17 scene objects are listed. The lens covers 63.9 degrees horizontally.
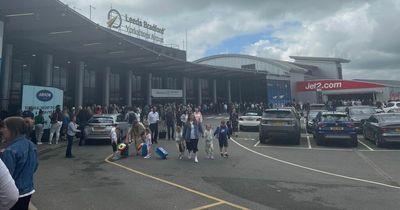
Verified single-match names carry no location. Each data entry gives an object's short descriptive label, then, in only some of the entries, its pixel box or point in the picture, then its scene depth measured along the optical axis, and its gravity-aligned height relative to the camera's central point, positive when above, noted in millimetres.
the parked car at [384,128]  13539 -299
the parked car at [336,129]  14312 -324
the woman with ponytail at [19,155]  3285 -302
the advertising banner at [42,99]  14547 +1289
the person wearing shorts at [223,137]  11977 -514
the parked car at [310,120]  19266 +131
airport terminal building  17562 +5417
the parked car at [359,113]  18891 +502
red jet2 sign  49969 +6004
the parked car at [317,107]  25859 +1221
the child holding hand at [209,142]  11453 -664
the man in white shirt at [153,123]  15344 +55
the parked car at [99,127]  15062 -101
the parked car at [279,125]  14773 -122
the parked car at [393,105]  30248 +1558
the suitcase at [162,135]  17766 -608
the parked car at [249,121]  21456 +135
